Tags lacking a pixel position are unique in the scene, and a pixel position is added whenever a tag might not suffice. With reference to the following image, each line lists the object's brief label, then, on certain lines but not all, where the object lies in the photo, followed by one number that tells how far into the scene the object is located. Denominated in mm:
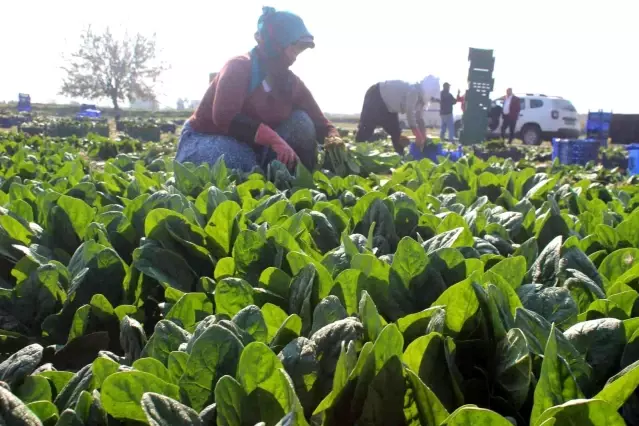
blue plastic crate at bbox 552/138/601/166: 13492
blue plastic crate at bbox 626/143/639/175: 9906
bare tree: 61219
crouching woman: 4438
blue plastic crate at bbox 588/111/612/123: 20219
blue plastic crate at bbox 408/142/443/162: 9039
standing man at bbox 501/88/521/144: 23781
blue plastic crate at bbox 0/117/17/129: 32219
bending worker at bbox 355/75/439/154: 9781
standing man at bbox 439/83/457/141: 22859
